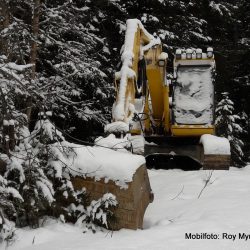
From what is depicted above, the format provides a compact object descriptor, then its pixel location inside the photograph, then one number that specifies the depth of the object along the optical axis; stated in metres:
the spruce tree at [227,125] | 16.78
